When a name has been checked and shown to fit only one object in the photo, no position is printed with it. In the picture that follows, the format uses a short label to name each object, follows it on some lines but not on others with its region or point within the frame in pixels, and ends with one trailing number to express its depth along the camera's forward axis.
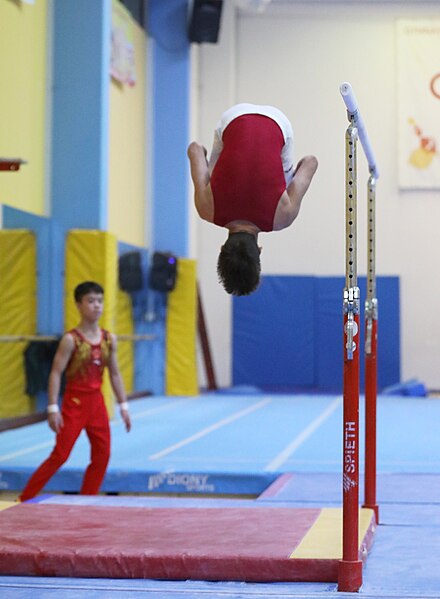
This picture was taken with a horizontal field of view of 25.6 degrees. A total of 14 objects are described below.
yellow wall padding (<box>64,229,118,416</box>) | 10.28
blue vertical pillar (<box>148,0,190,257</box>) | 14.48
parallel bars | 3.62
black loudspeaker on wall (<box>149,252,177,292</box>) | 13.61
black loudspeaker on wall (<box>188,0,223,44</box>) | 14.23
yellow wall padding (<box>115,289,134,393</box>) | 13.16
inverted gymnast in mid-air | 4.09
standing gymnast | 5.95
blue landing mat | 6.66
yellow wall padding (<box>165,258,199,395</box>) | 14.00
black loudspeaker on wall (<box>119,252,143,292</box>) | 13.11
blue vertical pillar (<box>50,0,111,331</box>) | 10.53
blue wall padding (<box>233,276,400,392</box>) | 15.65
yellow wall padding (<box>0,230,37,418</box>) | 9.88
